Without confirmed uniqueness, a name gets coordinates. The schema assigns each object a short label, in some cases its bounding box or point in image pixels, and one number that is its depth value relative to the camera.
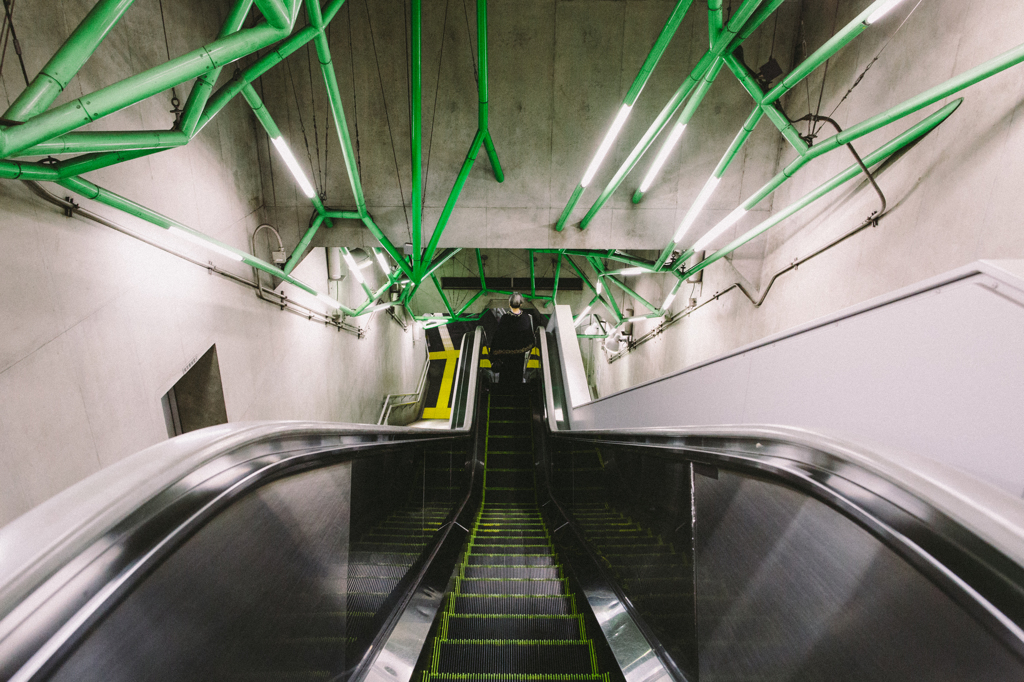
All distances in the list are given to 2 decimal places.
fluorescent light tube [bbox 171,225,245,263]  3.89
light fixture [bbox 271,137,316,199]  4.17
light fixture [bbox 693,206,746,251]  4.53
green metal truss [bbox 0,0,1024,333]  2.23
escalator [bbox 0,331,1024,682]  0.60
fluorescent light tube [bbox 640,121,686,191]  4.55
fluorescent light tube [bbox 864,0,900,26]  2.87
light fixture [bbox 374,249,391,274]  8.19
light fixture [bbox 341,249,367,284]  7.69
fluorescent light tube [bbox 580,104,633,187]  4.30
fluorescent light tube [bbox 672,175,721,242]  4.55
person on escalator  7.54
